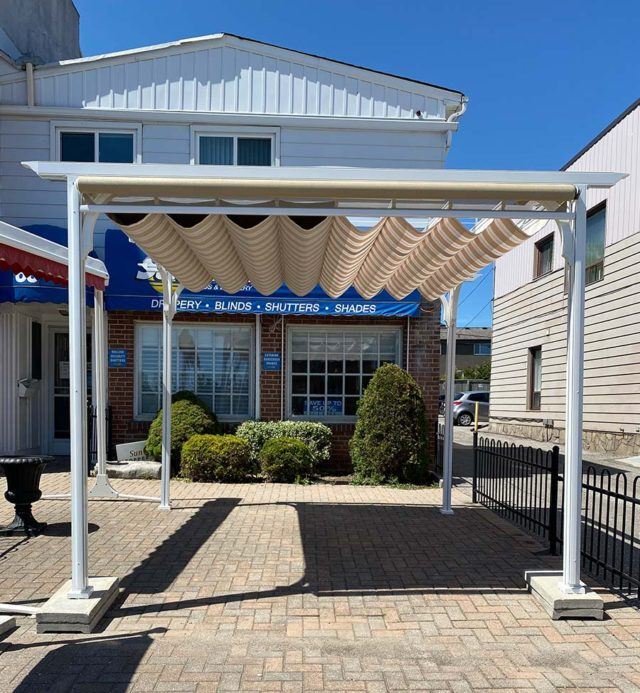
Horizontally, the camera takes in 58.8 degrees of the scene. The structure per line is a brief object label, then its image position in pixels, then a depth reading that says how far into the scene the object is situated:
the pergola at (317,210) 4.10
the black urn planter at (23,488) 5.74
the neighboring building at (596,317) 12.53
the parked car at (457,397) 26.74
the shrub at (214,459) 8.77
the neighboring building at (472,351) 49.06
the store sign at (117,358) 9.91
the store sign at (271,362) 10.07
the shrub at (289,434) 9.38
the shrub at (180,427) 9.20
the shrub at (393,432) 8.80
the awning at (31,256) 5.01
